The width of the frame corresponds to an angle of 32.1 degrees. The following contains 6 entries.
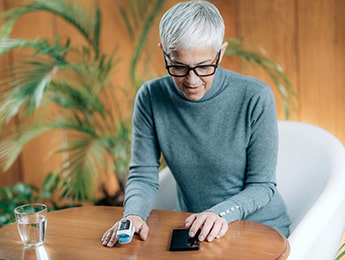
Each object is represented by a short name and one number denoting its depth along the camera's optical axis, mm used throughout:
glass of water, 1506
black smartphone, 1446
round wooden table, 1417
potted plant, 2711
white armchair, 1693
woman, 1652
